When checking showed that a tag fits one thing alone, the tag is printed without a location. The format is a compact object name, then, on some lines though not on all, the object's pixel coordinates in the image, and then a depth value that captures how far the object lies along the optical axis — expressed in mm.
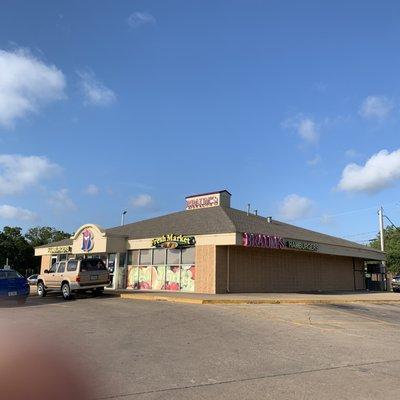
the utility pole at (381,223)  51125
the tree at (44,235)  86500
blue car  20873
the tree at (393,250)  68438
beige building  26156
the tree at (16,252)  65938
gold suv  23094
